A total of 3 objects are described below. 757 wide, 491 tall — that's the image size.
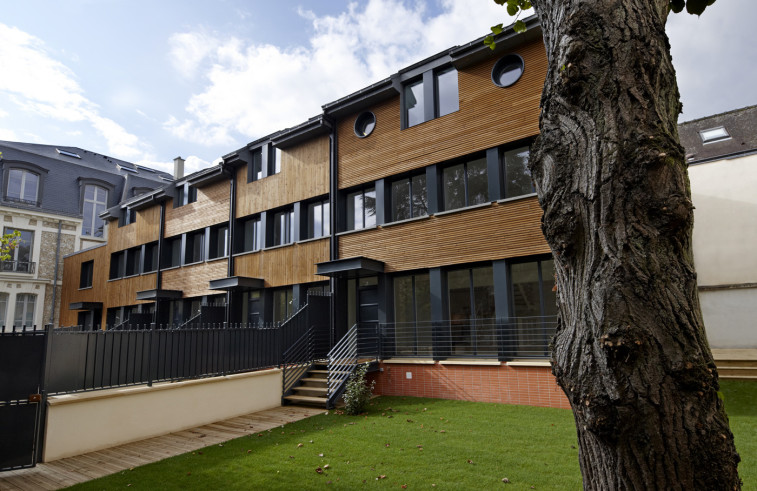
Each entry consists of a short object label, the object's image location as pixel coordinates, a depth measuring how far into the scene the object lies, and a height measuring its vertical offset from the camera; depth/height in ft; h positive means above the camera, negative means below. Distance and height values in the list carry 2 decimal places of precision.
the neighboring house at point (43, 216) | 87.35 +21.68
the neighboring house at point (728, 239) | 49.98 +8.43
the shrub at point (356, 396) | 31.27 -5.16
